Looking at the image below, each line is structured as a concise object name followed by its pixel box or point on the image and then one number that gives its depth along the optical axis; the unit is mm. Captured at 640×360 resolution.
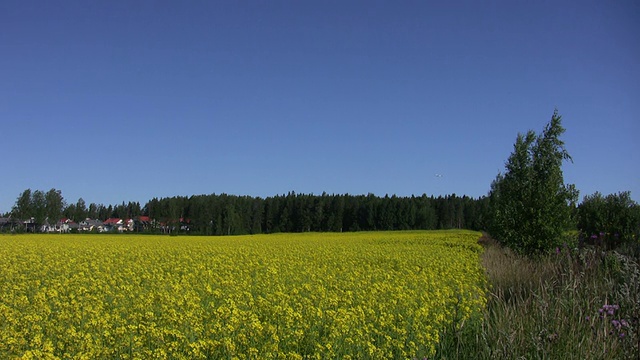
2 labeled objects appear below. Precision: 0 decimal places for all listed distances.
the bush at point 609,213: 22000
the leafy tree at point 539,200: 17375
